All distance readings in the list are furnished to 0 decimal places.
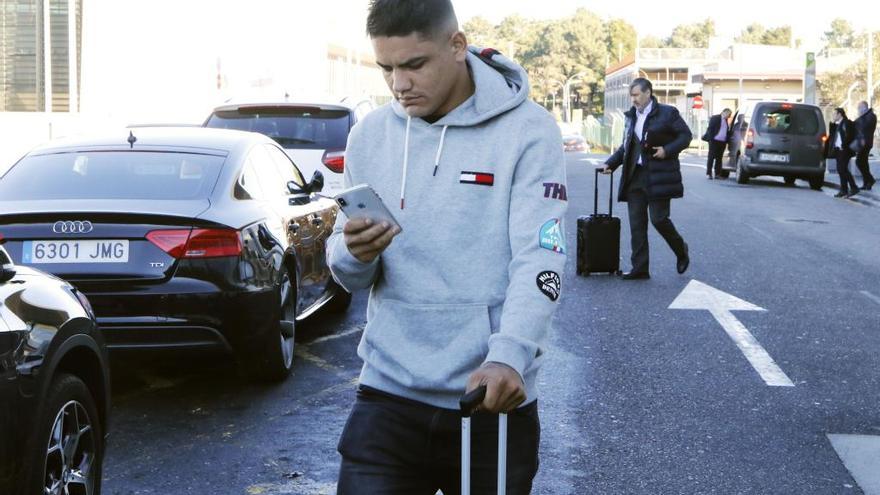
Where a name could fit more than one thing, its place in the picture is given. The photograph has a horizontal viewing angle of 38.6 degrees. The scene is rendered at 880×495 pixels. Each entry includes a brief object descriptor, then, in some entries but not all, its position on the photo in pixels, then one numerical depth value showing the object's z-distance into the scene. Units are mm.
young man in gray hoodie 2656
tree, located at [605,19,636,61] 164500
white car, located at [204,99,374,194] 11852
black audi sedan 6160
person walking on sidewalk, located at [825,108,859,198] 23891
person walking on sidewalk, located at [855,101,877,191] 24234
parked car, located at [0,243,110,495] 3768
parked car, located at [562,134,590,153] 54281
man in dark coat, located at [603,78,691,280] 11234
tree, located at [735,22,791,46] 192125
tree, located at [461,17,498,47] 189275
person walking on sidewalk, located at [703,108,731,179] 29172
